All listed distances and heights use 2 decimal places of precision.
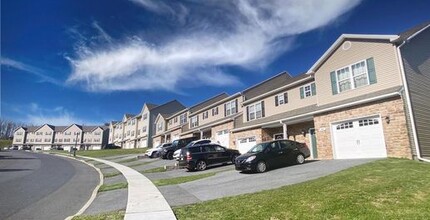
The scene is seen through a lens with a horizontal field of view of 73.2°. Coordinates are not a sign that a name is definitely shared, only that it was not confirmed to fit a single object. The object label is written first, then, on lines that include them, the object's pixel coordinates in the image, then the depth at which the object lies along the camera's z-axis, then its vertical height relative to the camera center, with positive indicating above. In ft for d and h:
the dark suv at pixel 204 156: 66.18 +1.87
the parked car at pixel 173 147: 102.50 +6.19
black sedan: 51.29 +1.32
